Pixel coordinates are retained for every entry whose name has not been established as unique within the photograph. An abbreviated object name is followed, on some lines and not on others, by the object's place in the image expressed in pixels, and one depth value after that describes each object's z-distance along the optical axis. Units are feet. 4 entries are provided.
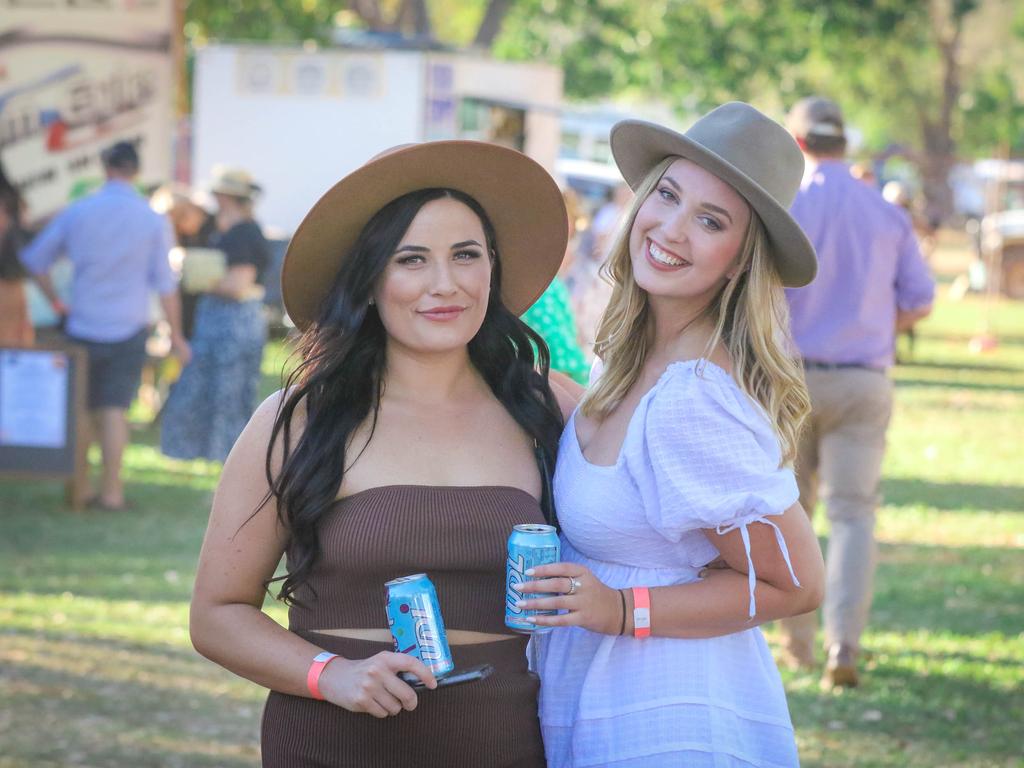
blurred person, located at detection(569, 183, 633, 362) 28.71
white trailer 59.57
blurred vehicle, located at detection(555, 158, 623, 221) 89.01
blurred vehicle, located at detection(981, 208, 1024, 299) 93.25
